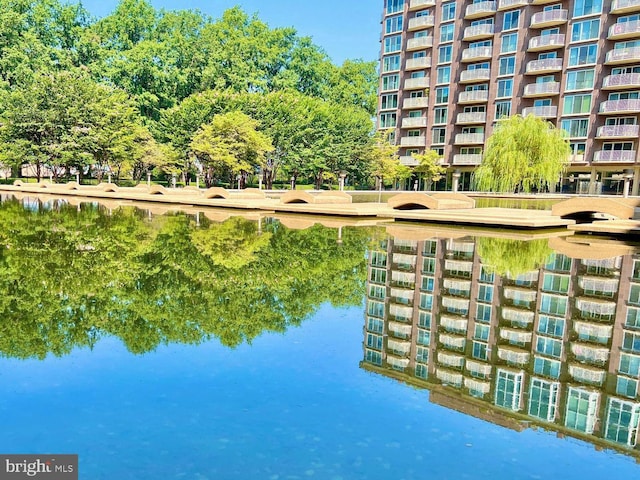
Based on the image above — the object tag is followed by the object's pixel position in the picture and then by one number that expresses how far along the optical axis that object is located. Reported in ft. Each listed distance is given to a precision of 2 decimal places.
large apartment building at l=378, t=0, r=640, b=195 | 150.10
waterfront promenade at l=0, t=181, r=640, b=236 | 60.29
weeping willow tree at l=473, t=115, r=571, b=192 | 105.70
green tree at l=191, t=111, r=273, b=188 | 143.95
